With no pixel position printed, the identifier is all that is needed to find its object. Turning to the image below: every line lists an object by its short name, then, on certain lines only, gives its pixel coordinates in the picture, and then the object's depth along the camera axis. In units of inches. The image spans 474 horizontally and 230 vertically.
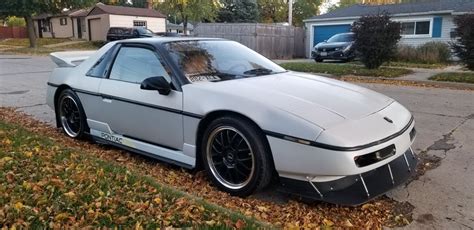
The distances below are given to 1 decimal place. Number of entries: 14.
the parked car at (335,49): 749.3
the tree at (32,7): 1106.7
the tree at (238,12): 1562.5
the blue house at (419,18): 843.4
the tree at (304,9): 1893.5
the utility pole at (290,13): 1096.8
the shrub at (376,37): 512.1
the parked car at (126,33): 1208.7
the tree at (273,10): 1814.7
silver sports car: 124.4
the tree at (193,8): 1421.0
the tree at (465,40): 454.9
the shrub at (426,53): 733.3
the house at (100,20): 1533.0
